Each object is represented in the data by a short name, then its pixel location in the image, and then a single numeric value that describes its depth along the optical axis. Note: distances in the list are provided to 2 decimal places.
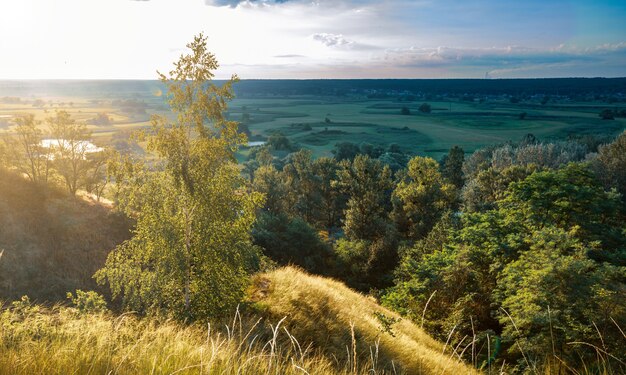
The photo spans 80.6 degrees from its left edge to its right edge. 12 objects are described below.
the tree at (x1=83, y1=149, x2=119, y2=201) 39.66
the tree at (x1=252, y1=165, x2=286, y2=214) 52.34
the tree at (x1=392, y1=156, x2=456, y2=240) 44.81
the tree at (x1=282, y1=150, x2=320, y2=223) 62.09
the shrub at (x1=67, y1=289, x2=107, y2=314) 9.75
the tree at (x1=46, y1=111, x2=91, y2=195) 36.38
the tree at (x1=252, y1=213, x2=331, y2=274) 37.62
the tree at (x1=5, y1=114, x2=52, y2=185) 35.53
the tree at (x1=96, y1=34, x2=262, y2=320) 11.07
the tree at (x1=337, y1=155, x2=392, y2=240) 46.69
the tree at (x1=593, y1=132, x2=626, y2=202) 45.06
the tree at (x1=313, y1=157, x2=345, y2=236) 64.44
